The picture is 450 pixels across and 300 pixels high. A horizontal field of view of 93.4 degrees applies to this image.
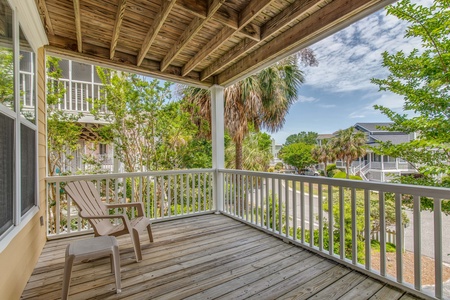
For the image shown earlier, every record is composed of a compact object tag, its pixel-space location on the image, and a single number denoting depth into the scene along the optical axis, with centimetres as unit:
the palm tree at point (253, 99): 592
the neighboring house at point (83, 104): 566
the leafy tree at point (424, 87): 297
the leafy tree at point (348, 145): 717
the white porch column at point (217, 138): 443
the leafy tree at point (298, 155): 944
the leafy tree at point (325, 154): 881
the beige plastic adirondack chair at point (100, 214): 243
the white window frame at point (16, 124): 168
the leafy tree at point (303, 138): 979
